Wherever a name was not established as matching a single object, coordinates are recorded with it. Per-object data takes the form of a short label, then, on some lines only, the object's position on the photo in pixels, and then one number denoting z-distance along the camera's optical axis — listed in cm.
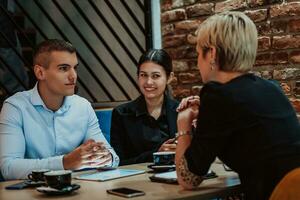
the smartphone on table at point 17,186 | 291
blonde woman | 273
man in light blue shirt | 330
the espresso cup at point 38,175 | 295
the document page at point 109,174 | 303
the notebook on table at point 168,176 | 290
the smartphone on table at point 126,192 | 267
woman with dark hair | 392
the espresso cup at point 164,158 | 321
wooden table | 270
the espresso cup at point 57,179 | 276
